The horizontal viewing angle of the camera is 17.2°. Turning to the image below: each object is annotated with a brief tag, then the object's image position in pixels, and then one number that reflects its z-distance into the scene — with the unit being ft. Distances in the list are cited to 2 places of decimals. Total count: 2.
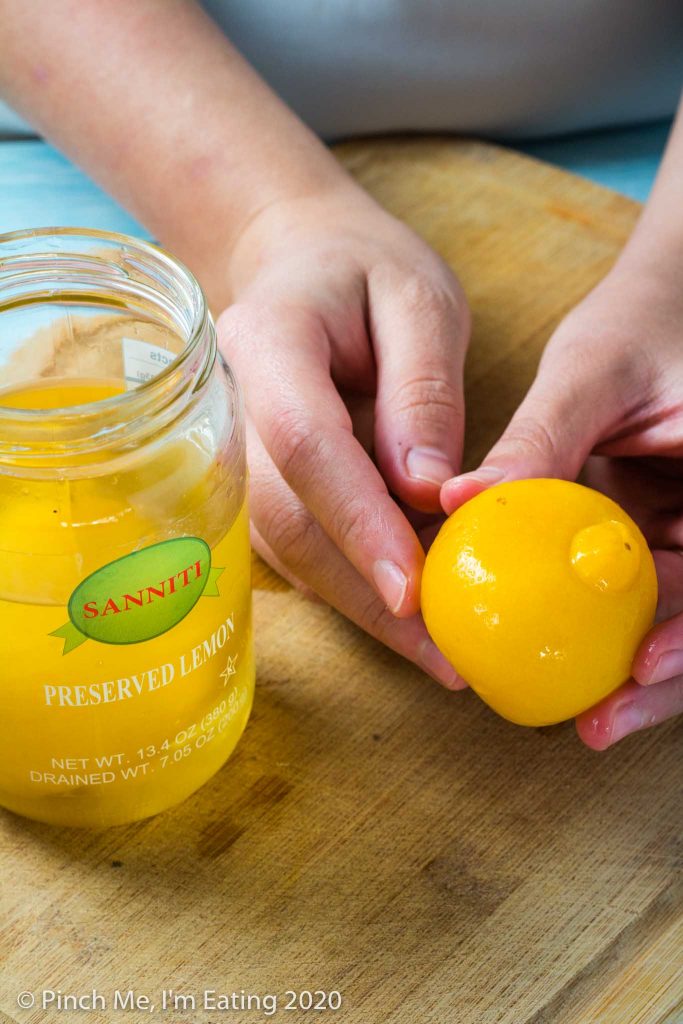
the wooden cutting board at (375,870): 1.53
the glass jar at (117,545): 1.43
